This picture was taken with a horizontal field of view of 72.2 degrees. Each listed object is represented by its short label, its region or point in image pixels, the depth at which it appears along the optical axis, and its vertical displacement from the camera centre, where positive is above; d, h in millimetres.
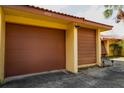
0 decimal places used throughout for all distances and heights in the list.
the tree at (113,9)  5327 +2416
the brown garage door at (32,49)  3766 -77
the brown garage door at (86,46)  5341 +99
